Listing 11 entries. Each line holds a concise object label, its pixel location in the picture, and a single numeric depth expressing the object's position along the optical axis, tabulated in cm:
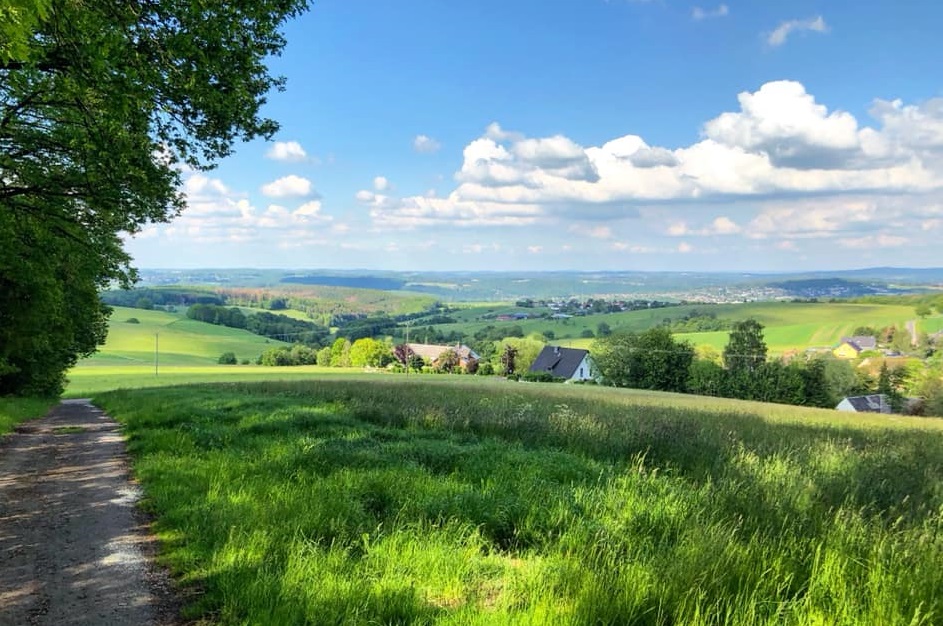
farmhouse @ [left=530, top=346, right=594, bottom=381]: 11169
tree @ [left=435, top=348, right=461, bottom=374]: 11178
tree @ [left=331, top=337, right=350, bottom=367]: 11244
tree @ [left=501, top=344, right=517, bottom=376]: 11362
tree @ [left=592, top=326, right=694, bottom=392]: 9212
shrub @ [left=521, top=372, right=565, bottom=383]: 9169
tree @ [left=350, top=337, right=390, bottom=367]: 11075
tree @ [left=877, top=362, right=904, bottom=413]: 8362
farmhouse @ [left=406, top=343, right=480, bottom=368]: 11750
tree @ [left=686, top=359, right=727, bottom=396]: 8519
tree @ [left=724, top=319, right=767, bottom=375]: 8662
